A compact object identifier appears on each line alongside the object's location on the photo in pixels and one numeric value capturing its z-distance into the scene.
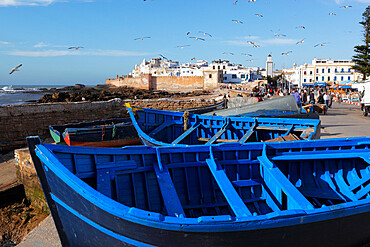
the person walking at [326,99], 20.23
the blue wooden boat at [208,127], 8.05
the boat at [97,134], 10.04
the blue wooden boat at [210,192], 3.40
